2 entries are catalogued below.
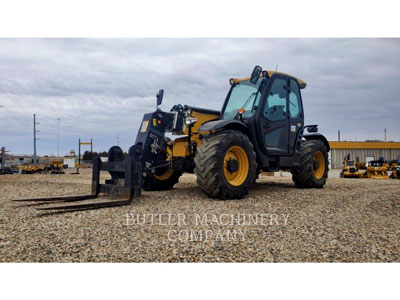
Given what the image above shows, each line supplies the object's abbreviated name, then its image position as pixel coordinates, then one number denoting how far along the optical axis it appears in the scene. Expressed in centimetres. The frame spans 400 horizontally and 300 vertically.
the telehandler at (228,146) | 596
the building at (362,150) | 3822
